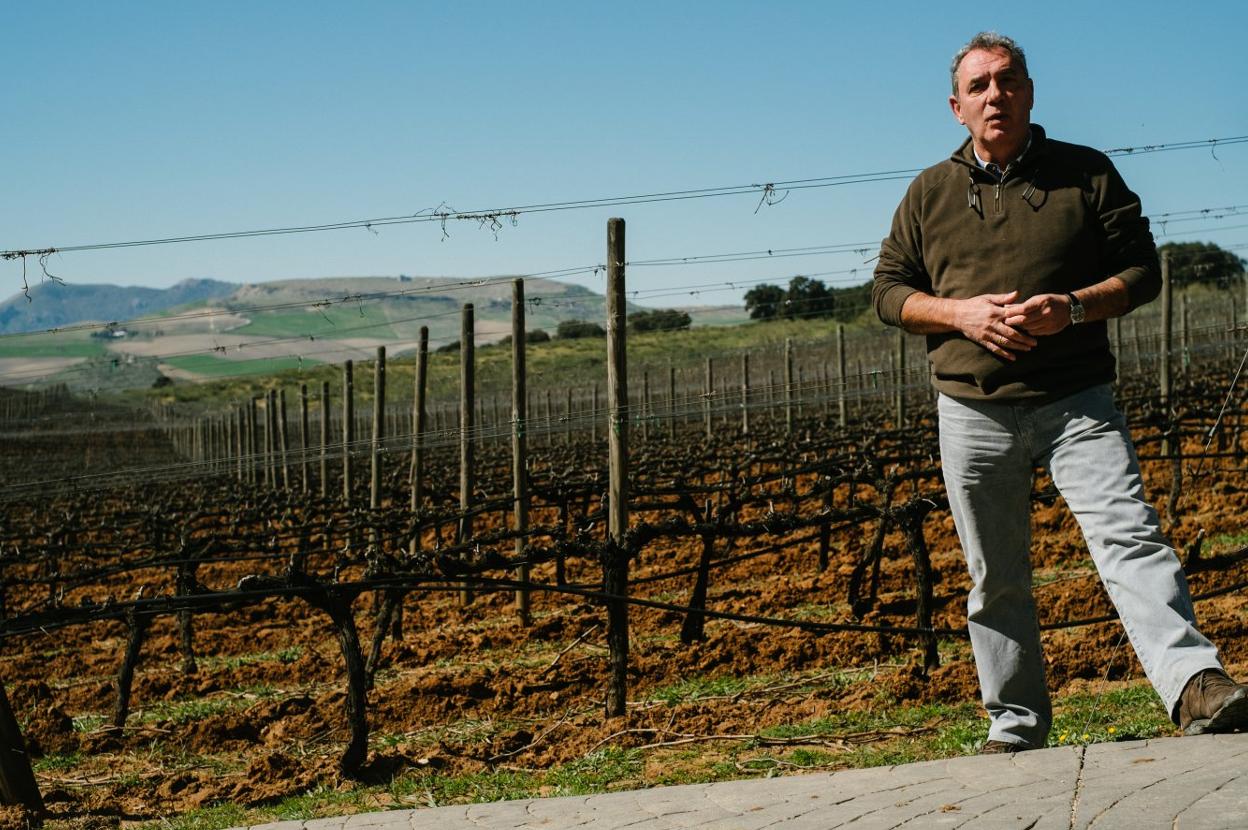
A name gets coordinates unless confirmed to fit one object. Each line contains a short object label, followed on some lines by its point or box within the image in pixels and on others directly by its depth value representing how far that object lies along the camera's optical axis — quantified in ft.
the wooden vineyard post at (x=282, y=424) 94.65
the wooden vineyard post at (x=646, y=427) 107.34
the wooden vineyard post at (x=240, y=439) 130.03
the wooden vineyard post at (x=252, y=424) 119.19
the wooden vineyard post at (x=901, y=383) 67.84
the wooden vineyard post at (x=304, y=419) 86.86
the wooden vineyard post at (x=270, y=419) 100.77
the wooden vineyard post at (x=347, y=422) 68.24
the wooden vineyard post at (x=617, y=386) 28.53
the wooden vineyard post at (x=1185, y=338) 59.66
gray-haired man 12.77
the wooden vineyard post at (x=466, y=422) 42.57
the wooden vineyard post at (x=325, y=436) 73.66
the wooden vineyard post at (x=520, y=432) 37.61
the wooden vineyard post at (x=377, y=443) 53.52
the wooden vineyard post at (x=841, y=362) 77.30
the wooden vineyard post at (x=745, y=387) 81.22
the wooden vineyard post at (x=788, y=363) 82.47
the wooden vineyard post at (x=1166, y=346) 52.85
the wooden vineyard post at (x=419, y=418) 48.39
